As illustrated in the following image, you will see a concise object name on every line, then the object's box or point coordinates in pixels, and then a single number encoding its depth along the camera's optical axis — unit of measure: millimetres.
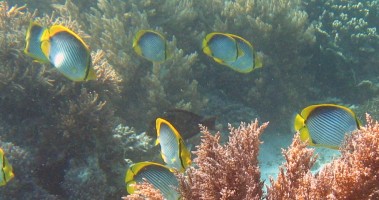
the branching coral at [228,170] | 2365
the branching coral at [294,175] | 2162
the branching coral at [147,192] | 2455
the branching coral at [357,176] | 1959
